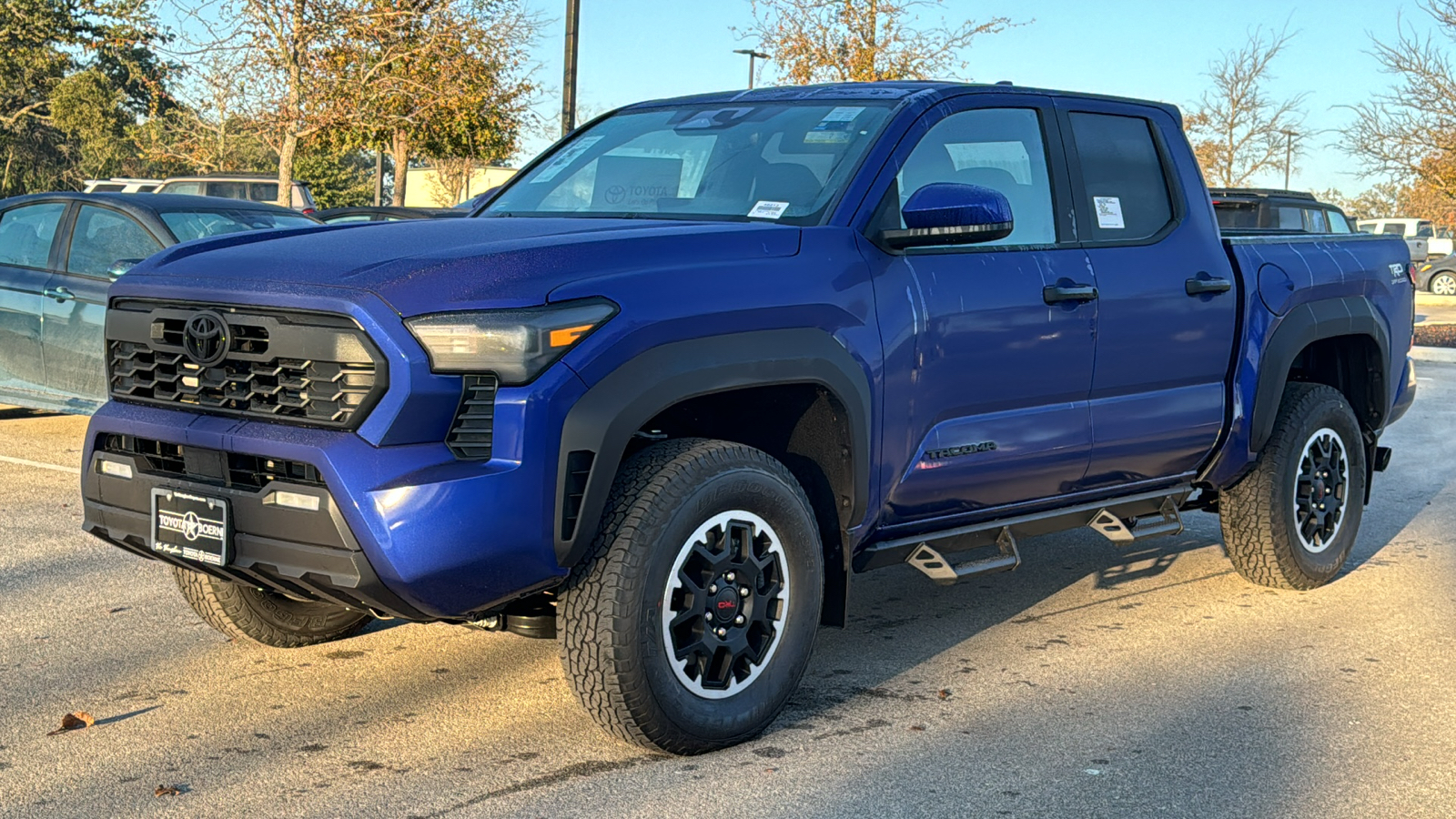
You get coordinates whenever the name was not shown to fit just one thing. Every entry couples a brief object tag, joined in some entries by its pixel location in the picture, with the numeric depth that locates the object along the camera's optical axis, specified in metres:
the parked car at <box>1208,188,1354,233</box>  16.22
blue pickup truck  3.78
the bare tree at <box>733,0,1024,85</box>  24.11
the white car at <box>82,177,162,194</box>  30.13
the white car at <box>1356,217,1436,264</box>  41.79
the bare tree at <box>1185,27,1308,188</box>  38.75
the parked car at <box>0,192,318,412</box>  9.12
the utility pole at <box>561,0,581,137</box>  16.86
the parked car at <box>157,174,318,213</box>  27.33
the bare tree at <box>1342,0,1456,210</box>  26.25
